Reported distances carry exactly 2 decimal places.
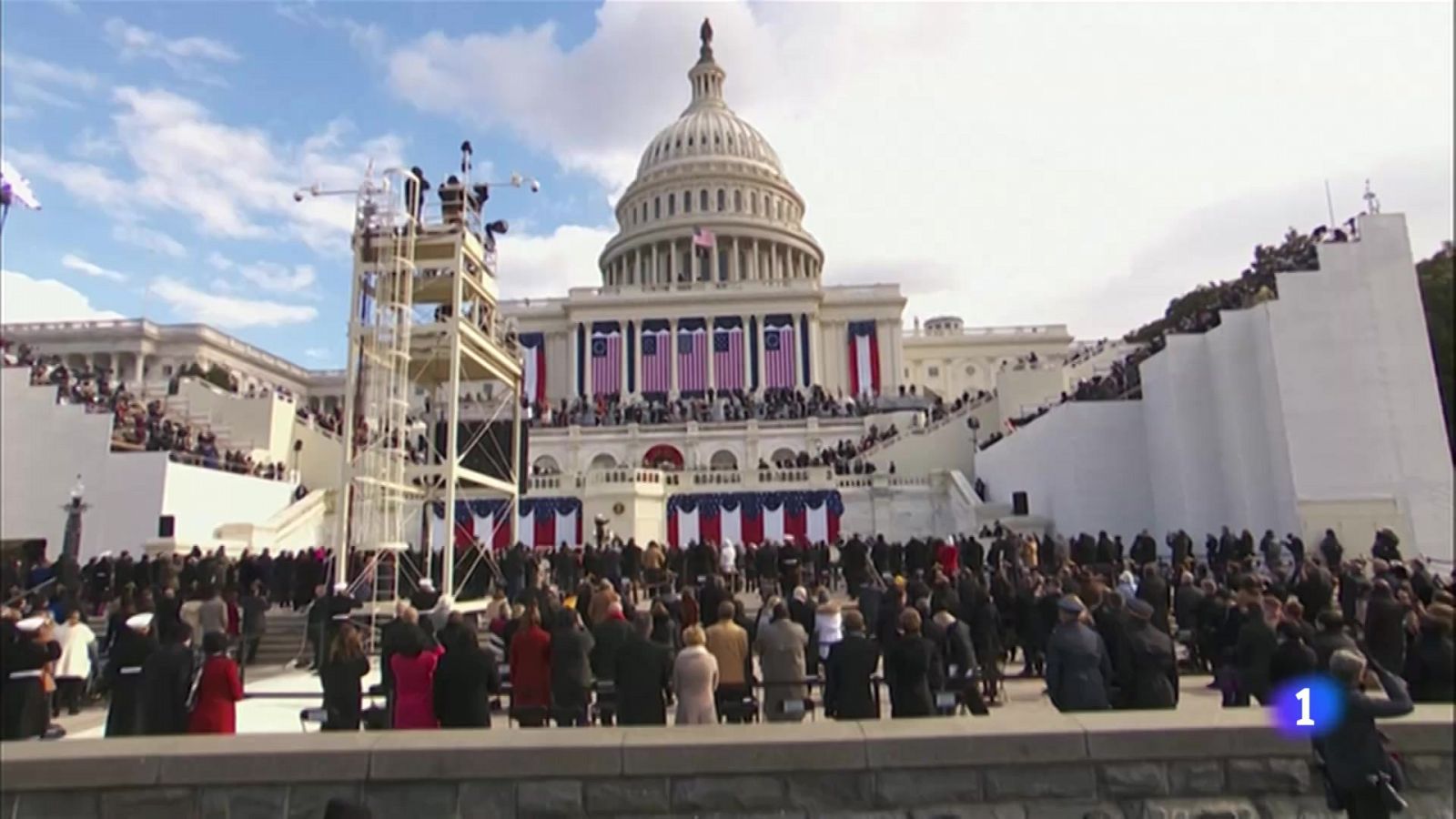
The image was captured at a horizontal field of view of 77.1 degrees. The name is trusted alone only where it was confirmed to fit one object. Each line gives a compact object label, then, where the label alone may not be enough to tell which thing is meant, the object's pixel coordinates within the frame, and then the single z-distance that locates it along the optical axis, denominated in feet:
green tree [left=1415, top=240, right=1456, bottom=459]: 90.02
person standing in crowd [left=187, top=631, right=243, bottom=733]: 24.29
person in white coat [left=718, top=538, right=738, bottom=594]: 75.98
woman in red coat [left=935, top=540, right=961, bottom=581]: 66.23
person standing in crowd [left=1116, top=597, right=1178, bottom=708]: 25.30
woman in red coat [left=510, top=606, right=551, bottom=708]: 29.53
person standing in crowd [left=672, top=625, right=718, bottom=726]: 25.48
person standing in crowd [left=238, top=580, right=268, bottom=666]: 49.67
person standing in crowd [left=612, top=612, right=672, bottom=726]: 26.40
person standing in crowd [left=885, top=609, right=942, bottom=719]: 25.98
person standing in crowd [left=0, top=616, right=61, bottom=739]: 30.19
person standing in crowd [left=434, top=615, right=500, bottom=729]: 25.02
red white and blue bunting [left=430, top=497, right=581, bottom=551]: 119.44
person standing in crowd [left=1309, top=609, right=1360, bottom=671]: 24.86
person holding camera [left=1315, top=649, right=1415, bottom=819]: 16.96
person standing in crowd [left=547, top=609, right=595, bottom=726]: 28.78
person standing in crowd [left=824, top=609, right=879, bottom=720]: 26.53
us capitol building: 119.24
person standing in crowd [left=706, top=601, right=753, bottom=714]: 29.81
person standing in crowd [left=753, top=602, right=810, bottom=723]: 30.17
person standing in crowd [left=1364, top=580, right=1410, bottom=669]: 31.17
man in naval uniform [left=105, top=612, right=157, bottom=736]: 25.96
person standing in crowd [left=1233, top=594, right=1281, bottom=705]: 28.17
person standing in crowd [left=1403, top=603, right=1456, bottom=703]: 24.38
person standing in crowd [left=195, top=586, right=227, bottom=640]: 42.75
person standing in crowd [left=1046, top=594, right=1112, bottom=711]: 25.12
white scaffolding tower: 57.72
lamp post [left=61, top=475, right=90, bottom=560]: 85.05
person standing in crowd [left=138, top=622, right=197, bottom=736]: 24.06
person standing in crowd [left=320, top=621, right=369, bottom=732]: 25.55
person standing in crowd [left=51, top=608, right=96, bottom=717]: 39.70
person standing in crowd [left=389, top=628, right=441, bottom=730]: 25.25
